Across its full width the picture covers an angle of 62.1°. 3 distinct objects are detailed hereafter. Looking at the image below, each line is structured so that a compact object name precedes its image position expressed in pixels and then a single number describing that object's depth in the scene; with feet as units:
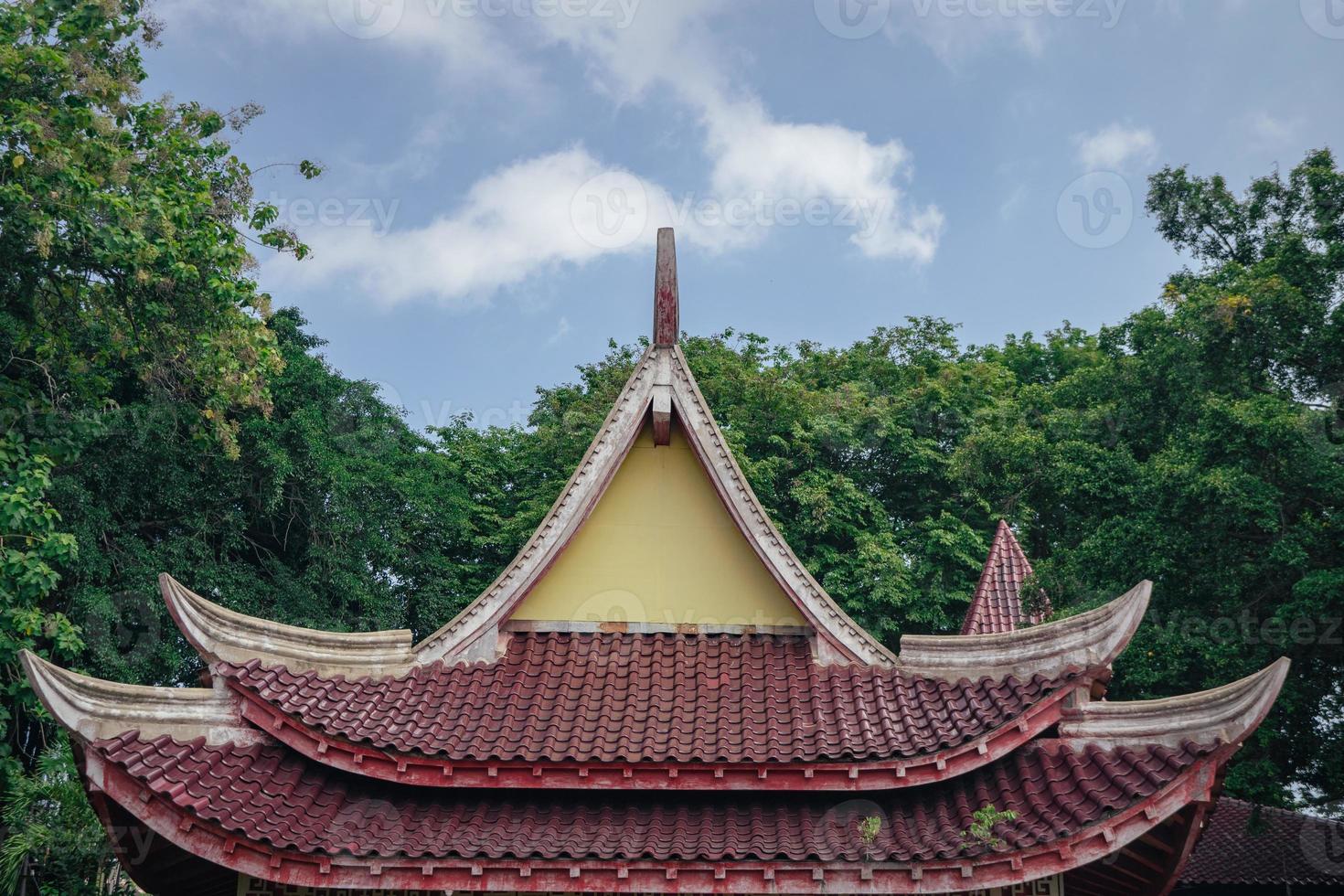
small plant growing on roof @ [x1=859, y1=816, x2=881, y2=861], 24.03
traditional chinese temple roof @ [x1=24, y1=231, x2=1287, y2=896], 24.41
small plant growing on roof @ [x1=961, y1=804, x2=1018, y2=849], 23.91
